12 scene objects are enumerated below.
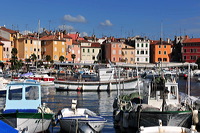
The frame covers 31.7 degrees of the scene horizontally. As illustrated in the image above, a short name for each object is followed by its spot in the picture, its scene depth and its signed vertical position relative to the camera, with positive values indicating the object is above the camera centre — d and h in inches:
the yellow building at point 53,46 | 4163.4 +219.0
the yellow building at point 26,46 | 4040.4 +212.2
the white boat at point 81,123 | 761.0 -129.1
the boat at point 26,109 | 730.2 -101.5
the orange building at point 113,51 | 4434.1 +172.1
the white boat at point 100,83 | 2089.1 -111.0
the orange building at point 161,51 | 4616.1 +180.9
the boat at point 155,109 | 781.9 -106.6
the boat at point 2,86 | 1719.1 -107.8
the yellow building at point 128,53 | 4559.5 +149.9
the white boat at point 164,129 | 577.4 -107.4
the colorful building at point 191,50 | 4611.2 +195.8
